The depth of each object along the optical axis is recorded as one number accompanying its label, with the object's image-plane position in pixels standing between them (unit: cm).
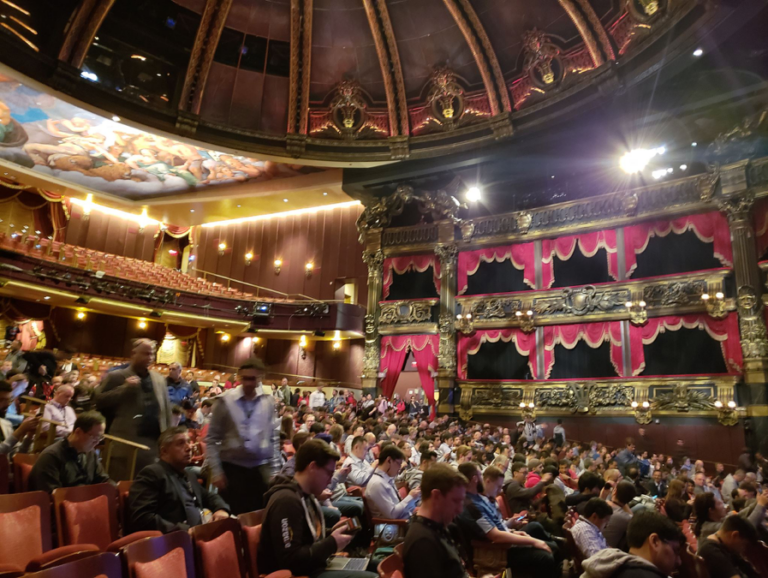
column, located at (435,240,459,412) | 1527
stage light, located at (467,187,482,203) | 1602
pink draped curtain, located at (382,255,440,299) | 1645
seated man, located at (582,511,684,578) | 228
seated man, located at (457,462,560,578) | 365
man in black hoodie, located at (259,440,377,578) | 251
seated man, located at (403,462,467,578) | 227
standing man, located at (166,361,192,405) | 724
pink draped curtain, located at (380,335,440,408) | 1580
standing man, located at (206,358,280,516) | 368
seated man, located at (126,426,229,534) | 300
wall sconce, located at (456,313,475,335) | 1548
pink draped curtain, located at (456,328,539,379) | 1466
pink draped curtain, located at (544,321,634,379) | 1356
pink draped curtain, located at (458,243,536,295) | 1509
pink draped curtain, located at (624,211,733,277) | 1251
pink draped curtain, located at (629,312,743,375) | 1208
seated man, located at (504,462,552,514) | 523
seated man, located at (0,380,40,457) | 399
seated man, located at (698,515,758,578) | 314
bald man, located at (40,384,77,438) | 515
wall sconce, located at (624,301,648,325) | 1324
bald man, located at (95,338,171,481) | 398
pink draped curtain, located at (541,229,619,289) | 1402
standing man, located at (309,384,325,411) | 1504
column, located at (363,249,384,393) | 1642
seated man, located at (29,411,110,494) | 329
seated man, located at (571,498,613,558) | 376
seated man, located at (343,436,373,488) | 543
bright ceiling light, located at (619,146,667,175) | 1328
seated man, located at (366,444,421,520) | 428
